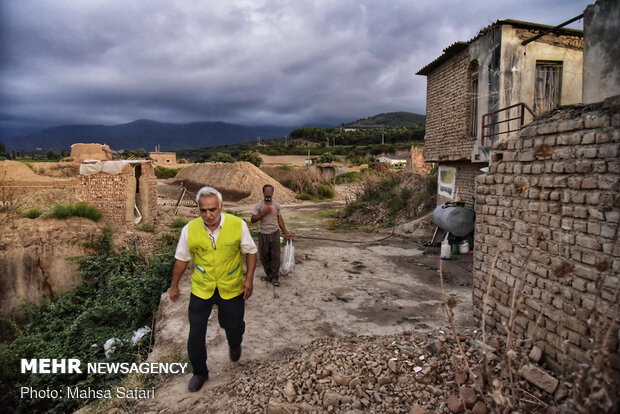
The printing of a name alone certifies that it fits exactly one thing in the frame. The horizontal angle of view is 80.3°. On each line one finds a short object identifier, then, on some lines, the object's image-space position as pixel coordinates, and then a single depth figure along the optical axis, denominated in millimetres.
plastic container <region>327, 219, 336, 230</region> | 12922
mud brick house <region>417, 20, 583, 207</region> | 8352
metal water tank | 8344
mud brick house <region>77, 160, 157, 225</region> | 10555
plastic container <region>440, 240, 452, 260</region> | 7980
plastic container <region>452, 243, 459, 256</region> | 8594
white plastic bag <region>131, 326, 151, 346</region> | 5584
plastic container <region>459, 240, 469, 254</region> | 8547
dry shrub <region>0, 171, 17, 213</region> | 10373
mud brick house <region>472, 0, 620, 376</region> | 2547
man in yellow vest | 3129
